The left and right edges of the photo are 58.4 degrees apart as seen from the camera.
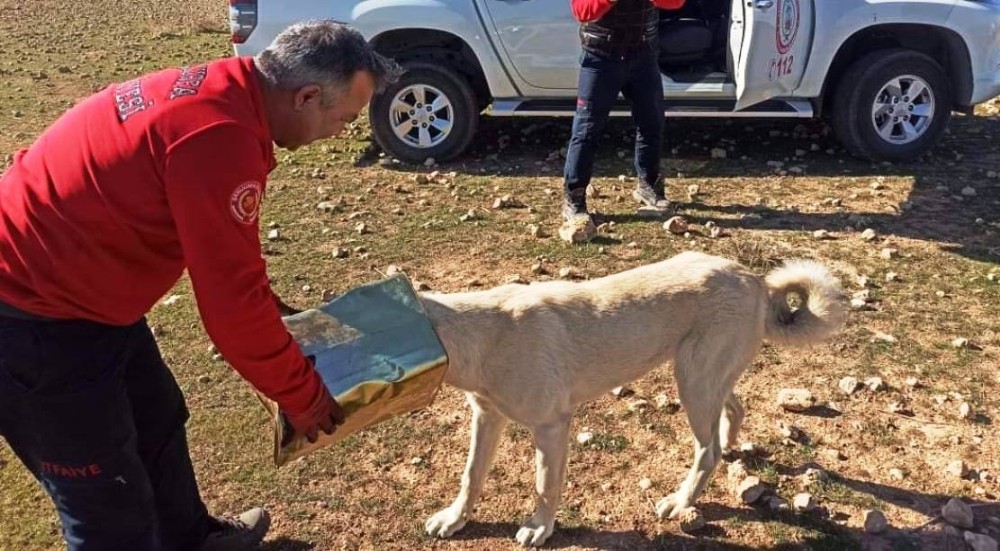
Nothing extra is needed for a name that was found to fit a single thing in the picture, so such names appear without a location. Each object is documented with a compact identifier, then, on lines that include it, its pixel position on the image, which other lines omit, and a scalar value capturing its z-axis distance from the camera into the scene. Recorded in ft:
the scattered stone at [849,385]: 14.69
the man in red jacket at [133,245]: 7.39
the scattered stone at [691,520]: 11.98
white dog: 11.20
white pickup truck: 24.06
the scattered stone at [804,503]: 12.12
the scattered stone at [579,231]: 20.52
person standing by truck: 19.79
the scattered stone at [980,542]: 11.25
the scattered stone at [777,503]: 12.27
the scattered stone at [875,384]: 14.66
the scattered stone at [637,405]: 14.57
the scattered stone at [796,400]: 14.29
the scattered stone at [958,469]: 12.67
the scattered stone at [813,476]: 12.68
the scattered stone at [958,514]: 11.68
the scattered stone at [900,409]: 14.14
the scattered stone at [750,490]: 12.35
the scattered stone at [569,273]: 18.93
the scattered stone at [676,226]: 20.86
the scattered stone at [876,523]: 11.68
